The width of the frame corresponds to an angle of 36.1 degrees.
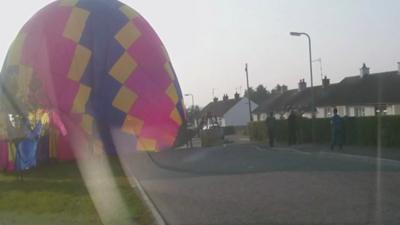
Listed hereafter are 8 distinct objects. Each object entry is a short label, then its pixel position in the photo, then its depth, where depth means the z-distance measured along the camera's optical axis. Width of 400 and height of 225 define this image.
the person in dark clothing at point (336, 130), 22.15
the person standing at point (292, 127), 26.72
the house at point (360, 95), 49.78
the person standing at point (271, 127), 27.31
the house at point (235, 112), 98.31
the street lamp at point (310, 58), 27.78
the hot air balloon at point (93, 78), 23.73
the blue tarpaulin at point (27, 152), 20.94
